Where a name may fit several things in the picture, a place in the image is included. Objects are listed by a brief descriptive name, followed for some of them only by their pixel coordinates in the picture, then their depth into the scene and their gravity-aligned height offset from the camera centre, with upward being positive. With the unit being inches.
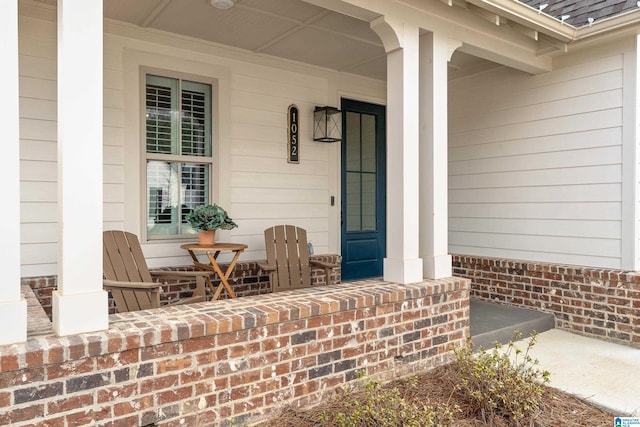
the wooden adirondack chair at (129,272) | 123.0 -17.6
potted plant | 149.6 -2.9
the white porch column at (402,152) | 126.1 +16.8
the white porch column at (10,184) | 72.0 +4.6
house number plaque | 186.5 +31.3
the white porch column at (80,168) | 78.6 +7.8
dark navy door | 207.9 +10.3
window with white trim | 156.1 +21.7
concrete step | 146.2 -39.0
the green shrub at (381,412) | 87.3 -40.4
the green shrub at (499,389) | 98.7 -40.3
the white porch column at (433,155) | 134.1 +16.8
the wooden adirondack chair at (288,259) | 165.6 -17.8
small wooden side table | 146.3 -15.0
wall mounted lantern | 189.3 +36.9
